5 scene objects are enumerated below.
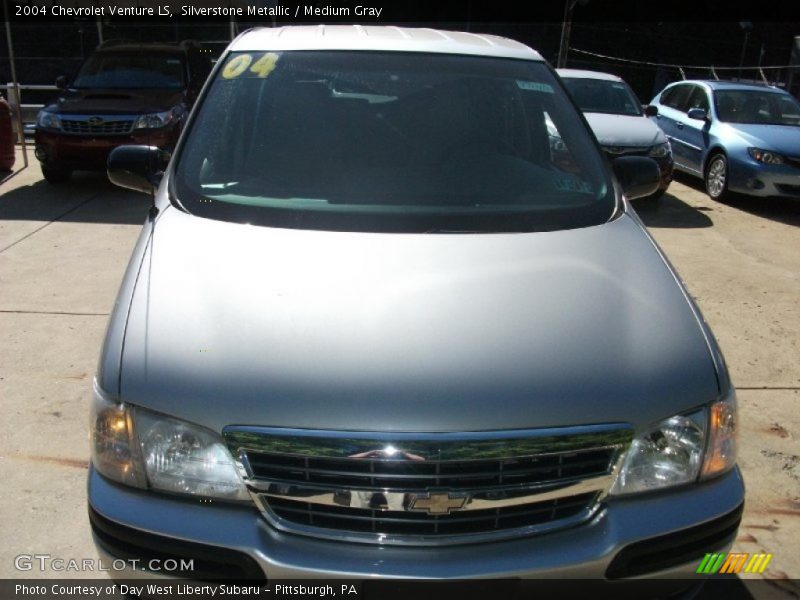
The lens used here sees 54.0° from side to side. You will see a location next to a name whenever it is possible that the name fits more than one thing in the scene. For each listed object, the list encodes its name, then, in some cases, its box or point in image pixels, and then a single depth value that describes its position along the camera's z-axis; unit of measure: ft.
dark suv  29.27
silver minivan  6.27
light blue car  29.84
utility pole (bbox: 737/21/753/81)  60.81
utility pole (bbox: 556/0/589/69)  42.88
